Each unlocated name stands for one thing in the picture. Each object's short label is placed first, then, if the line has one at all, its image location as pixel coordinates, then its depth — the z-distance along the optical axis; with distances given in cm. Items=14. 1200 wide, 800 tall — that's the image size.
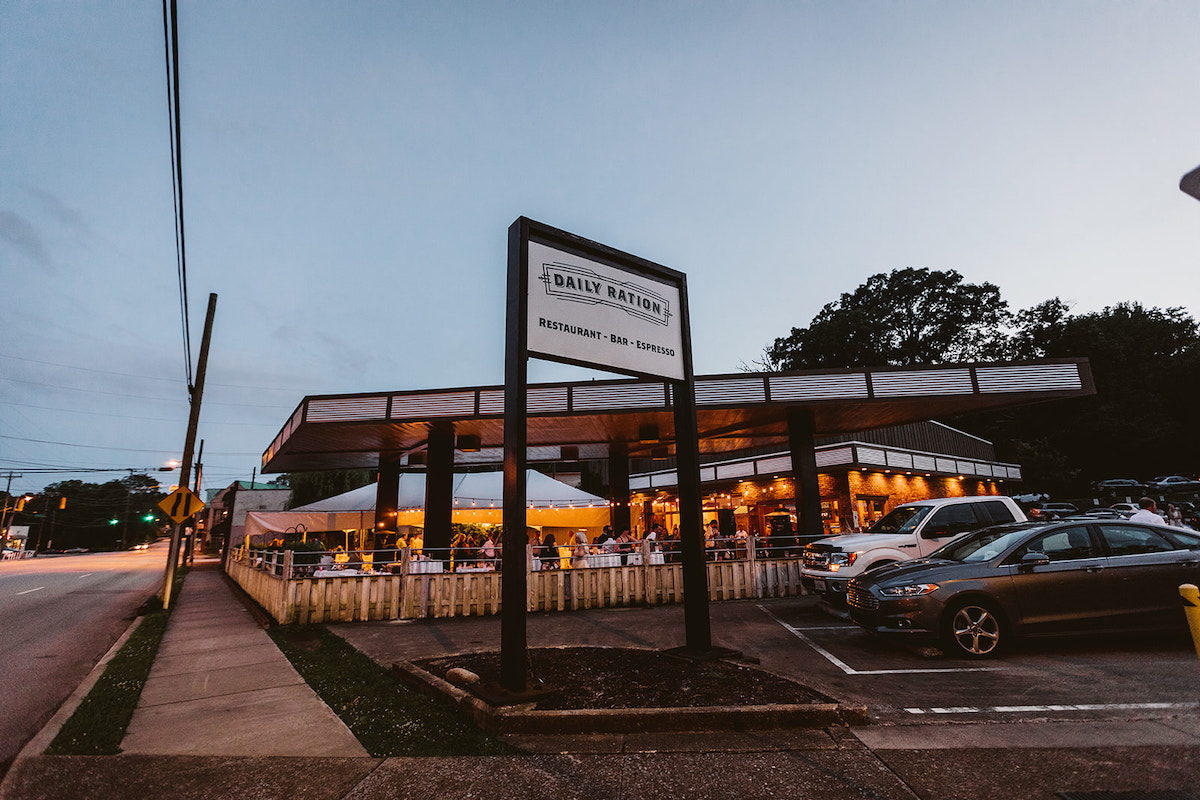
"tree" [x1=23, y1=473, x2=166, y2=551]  9931
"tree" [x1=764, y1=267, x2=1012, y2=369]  5950
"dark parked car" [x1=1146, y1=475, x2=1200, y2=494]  3912
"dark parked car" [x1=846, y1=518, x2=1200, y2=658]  711
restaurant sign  646
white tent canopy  2016
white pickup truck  1033
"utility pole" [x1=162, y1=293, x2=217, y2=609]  1444
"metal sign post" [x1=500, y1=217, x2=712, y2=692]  568
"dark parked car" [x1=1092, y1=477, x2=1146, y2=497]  4212
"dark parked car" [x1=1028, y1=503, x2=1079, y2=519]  2557
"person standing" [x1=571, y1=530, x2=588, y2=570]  1403
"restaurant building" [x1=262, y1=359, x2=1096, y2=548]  1555
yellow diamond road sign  1399
